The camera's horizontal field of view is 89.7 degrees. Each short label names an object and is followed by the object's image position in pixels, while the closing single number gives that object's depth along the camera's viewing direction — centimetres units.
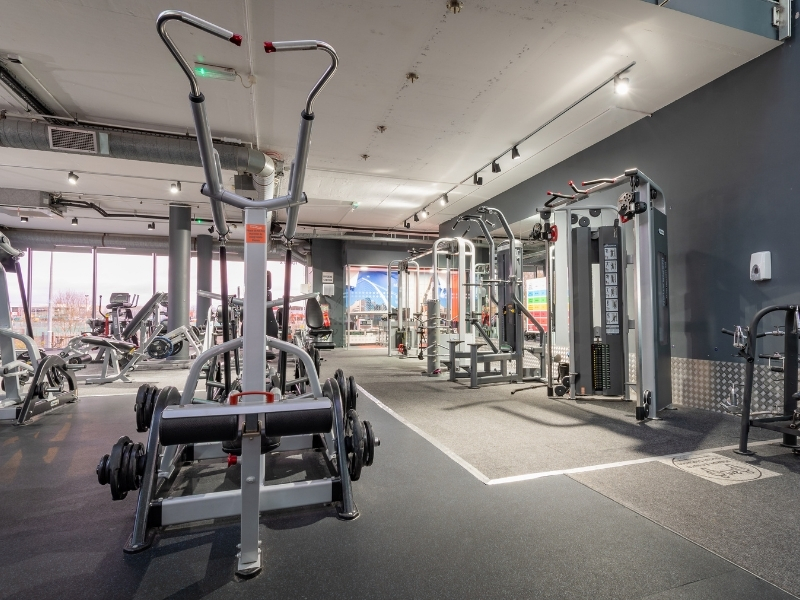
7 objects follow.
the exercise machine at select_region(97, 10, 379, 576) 136
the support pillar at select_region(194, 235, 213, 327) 1127
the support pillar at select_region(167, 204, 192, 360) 822
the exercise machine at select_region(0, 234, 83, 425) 362
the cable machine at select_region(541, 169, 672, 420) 407
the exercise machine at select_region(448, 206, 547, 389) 558
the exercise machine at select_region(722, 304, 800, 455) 275
